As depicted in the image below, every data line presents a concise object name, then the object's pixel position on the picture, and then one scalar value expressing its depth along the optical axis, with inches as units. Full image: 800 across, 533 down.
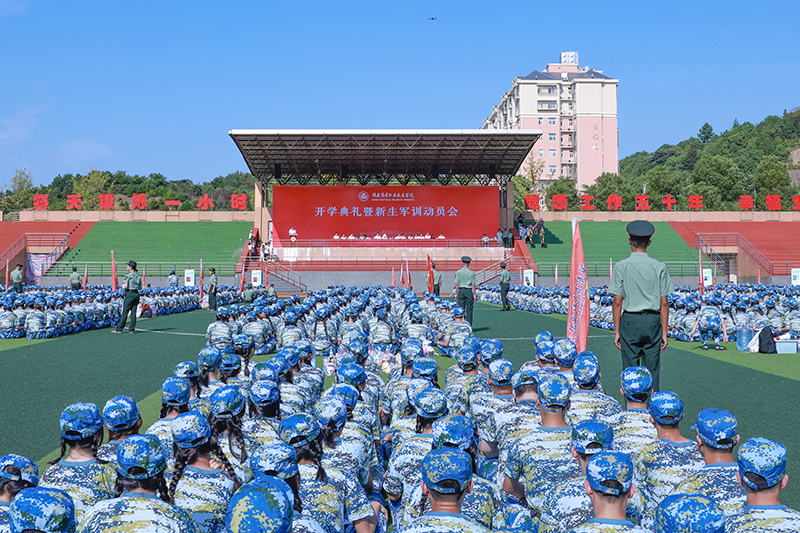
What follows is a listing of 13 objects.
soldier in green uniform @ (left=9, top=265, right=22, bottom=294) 869.9
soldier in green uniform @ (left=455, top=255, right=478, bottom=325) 536.4
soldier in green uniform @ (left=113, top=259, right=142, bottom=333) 582.9
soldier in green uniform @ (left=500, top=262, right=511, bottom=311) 881.5
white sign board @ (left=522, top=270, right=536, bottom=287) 1365.7
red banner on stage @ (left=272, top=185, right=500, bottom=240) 1749.5
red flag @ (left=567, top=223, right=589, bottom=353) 330.6
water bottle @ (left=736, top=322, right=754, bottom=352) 493.4
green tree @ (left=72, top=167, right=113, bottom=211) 2620.6
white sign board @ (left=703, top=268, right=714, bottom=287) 1162.6
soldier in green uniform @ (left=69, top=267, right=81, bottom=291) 973.0
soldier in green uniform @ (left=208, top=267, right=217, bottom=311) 967.6
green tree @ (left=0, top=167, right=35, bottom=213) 2450.8
